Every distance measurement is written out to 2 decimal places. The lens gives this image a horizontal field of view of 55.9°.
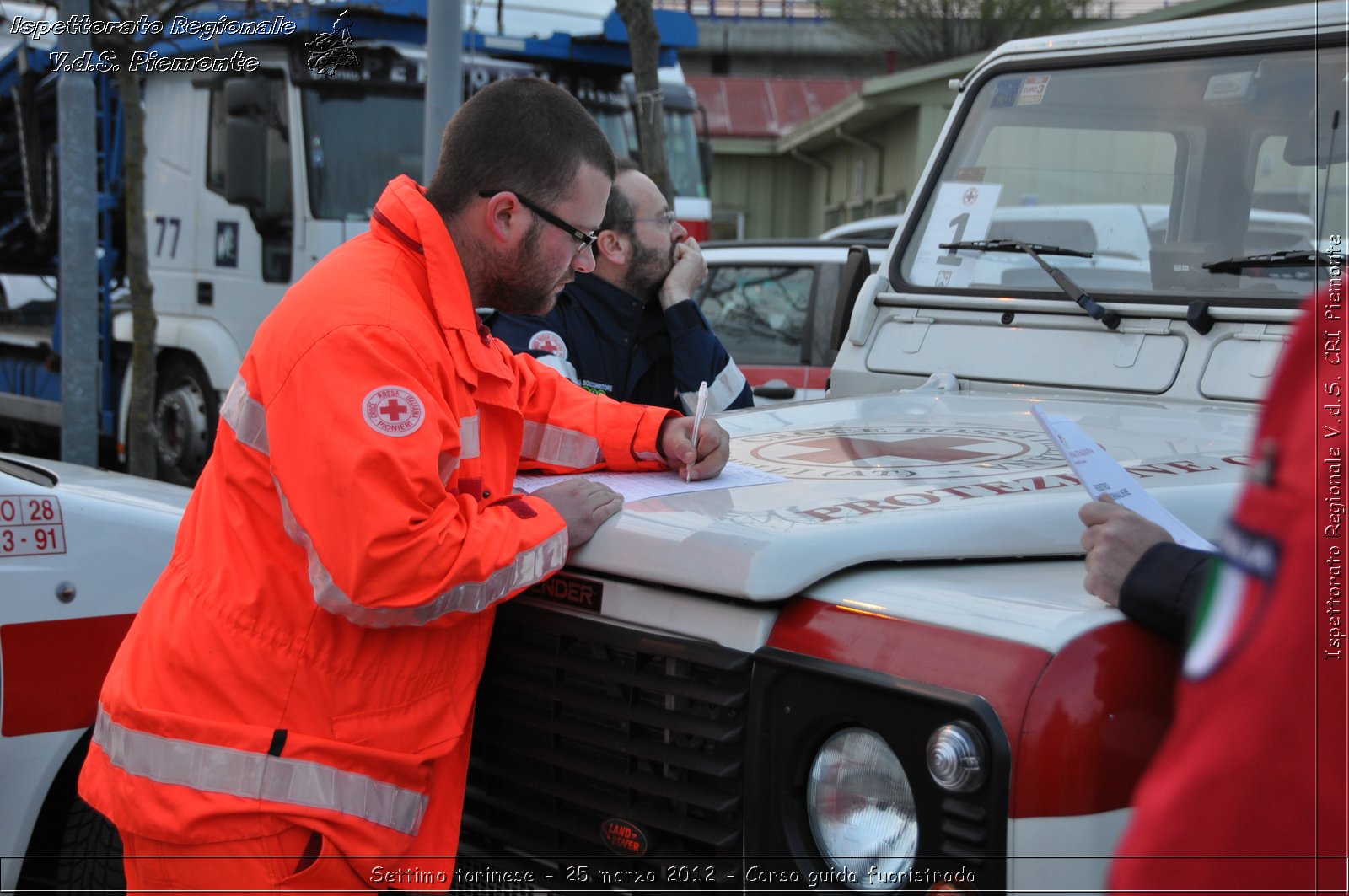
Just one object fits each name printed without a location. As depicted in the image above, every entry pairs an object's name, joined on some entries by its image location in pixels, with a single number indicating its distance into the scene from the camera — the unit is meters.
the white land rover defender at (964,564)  1.44
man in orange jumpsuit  1.67
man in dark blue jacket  3.29
